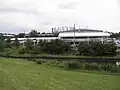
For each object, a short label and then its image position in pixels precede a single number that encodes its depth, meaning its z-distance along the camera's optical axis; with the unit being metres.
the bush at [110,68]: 35.03
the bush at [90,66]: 37.42
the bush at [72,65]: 37.33
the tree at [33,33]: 170.94
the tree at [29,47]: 75.57
